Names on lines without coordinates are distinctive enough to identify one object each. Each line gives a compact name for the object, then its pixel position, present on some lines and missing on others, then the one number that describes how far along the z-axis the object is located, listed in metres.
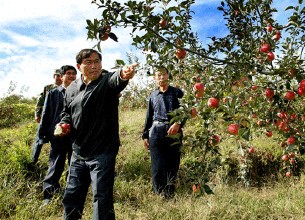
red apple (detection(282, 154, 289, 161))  3.67
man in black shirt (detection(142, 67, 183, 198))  2.96
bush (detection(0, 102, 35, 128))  8.27
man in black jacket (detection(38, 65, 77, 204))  3.09
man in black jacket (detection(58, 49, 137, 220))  1.97
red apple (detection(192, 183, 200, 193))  1.58
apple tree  1.52
